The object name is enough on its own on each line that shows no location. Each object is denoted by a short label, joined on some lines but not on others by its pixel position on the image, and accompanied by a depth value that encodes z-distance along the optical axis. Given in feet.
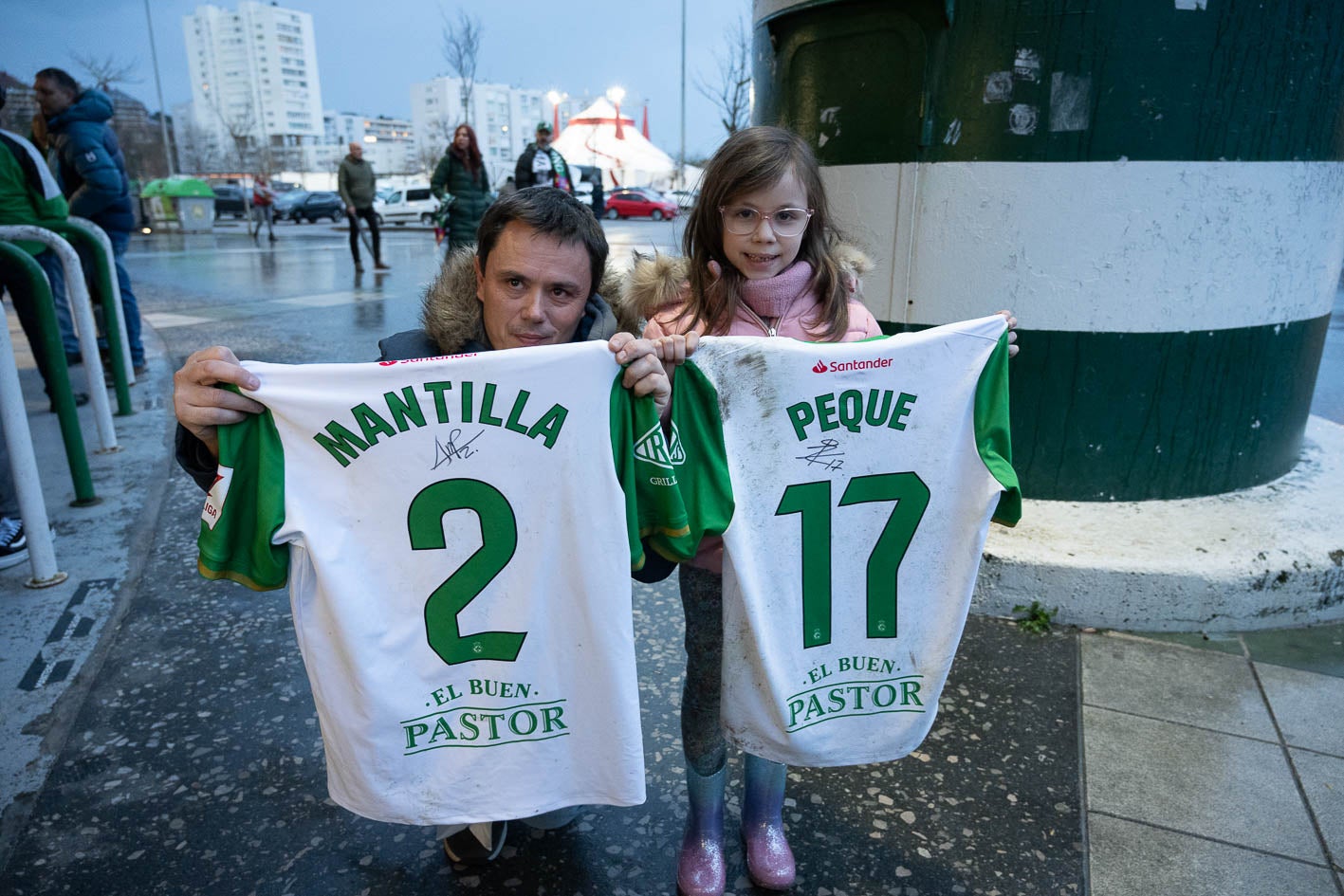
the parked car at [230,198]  121.49
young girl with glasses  6.44
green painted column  10.12
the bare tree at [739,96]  89.61
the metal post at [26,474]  10.36
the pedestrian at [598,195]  40.65
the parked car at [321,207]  115.44
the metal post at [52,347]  11.99
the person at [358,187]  43.24
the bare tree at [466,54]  116.06
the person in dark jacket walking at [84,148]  19.99
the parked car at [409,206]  105.91
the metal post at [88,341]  14.47
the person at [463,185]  31.17
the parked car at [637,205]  111.45
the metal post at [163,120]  133.49
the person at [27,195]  15.42
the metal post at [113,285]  16.83
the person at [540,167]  31.24
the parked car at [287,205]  117.60
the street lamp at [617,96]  129.18
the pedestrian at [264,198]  74.84
